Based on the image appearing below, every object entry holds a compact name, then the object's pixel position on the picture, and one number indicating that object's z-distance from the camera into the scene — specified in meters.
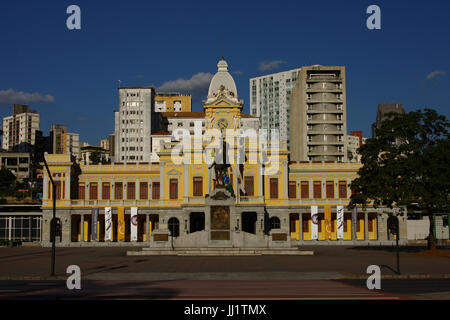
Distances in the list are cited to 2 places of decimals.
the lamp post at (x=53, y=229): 32.73
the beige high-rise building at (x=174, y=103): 177.12
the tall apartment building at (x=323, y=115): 119.81
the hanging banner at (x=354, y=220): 77.22
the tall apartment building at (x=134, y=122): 146.25
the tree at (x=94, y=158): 149.25
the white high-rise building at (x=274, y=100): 185.62
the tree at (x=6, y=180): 134.65
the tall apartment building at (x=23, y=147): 193.55
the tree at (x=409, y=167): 48.84
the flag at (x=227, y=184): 62.32
